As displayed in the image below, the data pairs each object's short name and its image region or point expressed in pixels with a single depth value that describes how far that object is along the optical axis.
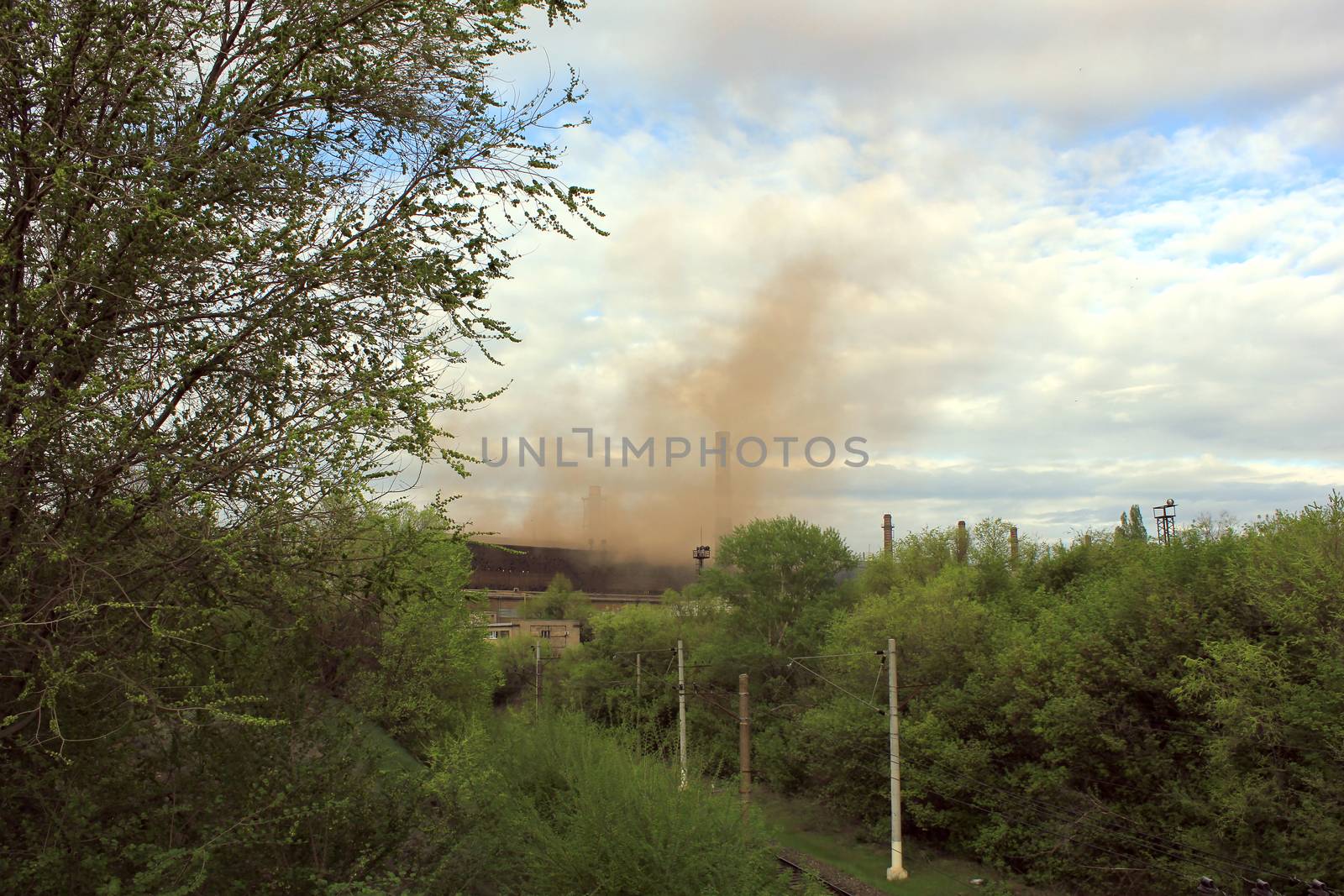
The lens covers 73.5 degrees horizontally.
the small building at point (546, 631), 83.06
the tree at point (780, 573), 54.91
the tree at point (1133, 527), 52.31
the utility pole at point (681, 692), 34.50
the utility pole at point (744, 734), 26.98
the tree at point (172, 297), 6.12
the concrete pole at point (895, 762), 27.67
